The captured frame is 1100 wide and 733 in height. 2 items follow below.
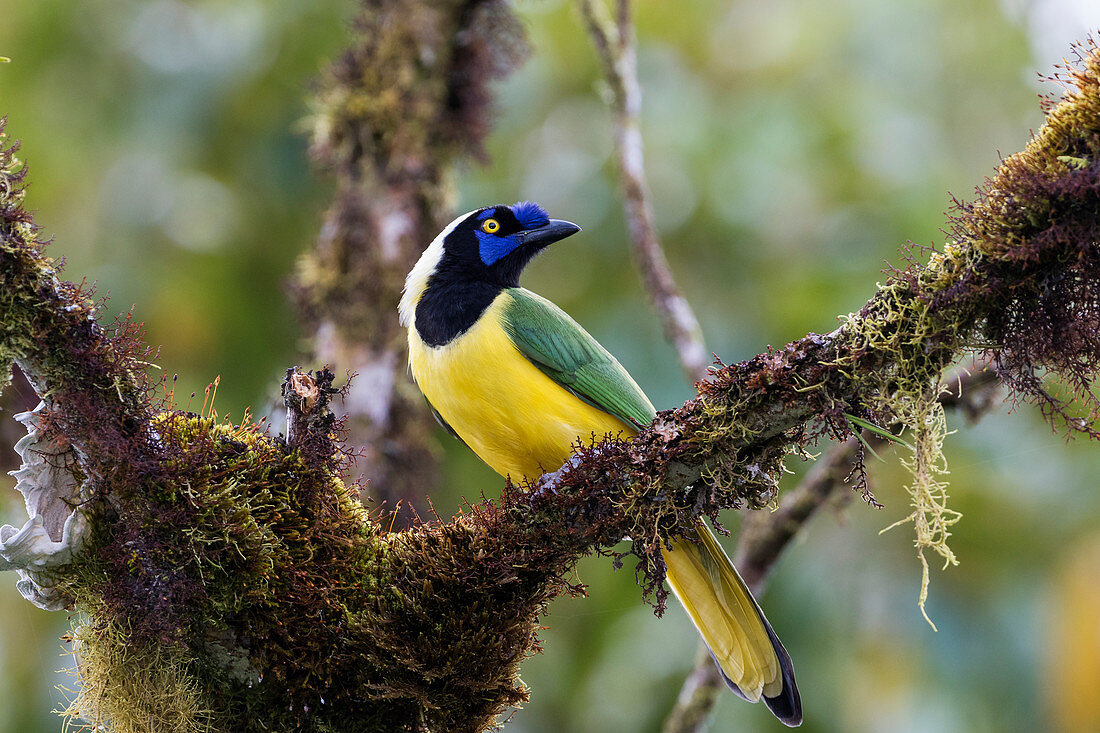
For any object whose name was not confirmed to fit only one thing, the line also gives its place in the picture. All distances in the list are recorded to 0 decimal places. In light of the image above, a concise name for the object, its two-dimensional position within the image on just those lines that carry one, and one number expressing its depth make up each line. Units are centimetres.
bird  619
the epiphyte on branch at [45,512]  459
